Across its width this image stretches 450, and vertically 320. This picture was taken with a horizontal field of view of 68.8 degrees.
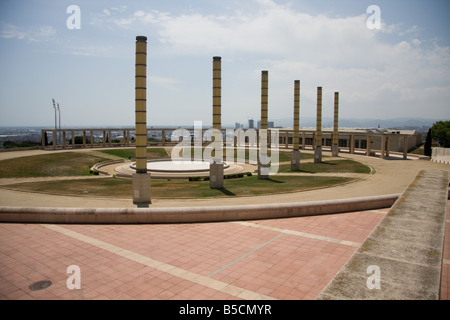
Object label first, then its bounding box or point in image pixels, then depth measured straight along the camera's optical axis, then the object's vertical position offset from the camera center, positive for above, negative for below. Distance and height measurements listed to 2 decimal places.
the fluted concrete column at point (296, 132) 31.97 +0.29
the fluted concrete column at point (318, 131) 36.41 +0.47
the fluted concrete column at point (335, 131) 41.56 +0.54
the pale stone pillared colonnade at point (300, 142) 44.58 -1.21
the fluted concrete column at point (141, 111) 17.73 +1.22
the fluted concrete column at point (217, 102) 22.91 +2.26
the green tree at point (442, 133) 82.94 +0.86
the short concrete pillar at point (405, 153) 38.80 -2.09
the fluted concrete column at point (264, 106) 28.56 +2.47
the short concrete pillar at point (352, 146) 44.53 -1.43
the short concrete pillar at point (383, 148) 38.85 -1.46
